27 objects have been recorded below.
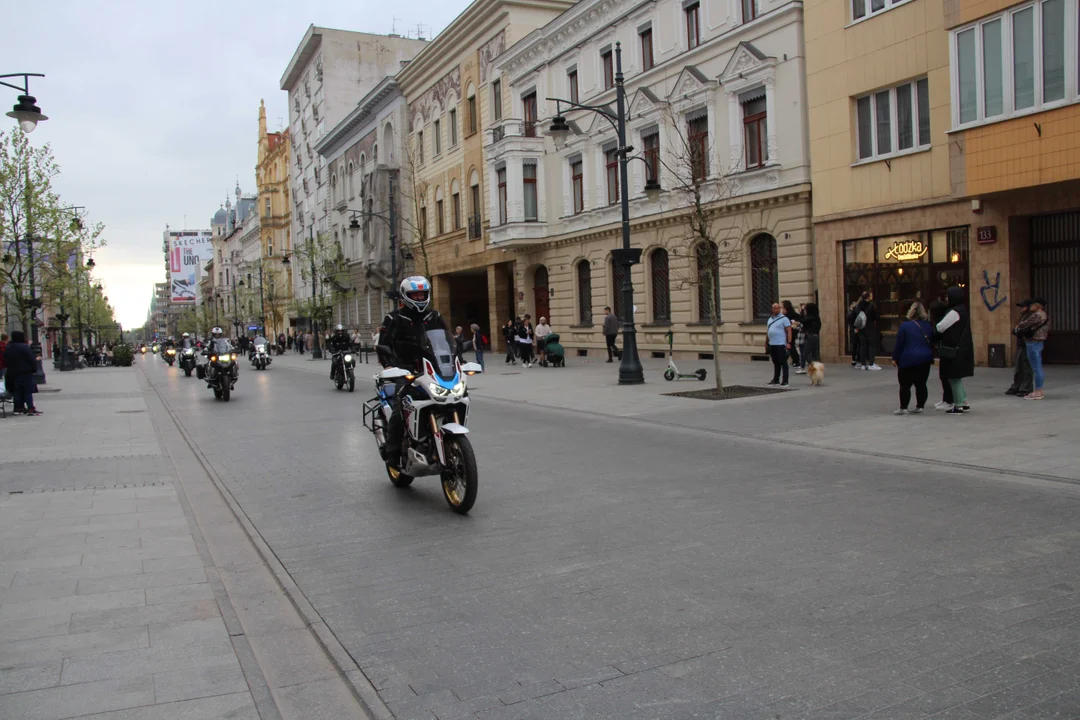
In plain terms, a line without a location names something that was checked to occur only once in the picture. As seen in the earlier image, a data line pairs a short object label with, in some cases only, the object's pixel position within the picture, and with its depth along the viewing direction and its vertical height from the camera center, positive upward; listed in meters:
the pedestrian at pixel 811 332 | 19.39 -0.47
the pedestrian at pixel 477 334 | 31.20 -0.34
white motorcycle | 7.14 -0.78
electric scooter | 19.15 -1.27
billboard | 135.12 +13.11
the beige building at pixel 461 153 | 38.34 +8.50
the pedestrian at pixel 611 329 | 27.88 -0.32
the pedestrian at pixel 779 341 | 16.94 -0.55
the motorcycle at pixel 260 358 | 34.41 -0.93
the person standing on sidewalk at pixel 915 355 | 12.02 -0.66
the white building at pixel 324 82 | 65.56 +18.59
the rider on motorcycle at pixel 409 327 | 7.68 +0.00
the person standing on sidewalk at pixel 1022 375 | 13.32 -1.09
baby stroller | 27.75 -0.92
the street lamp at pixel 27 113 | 17.36 +4.43
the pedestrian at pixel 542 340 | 28.02 -0.57
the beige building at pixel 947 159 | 16.30 +2.96
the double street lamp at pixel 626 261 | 19.12 +1.20
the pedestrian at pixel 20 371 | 17.28 -0.52
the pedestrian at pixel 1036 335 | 12.67 -0.48
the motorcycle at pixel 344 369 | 21.61 -0.94
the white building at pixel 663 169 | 23.58 +4.66
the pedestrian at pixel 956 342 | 11.78 -0.50
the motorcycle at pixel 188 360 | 31.78 -0.83
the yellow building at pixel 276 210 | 85.88 +12.30
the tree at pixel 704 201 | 25.06 +3.09
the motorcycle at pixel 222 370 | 19.67 -0.78
